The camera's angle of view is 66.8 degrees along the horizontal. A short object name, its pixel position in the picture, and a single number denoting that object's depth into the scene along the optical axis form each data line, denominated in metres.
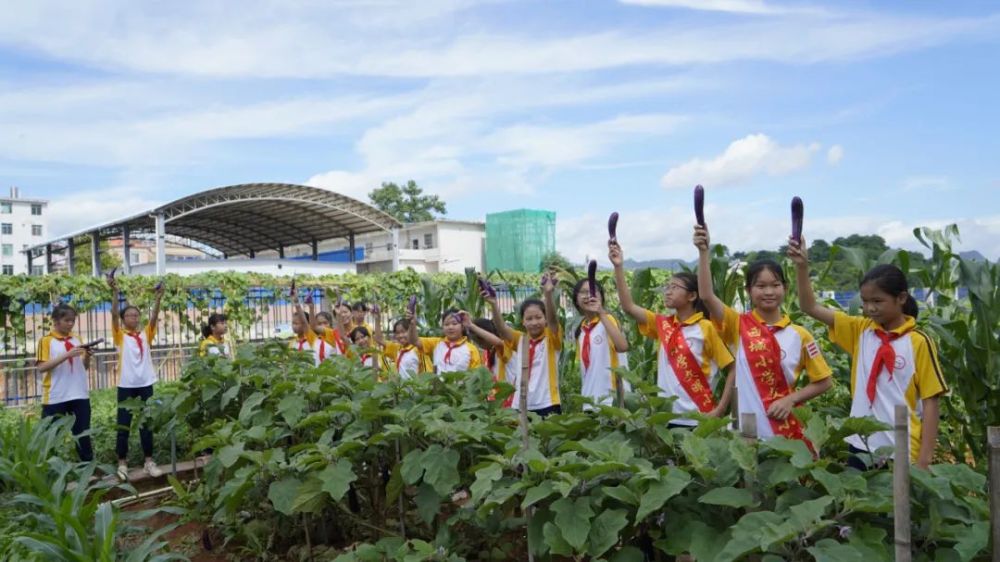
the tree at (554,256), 33.05
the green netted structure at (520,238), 36.22
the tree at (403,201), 57.06
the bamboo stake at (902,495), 1.92
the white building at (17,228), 65.94
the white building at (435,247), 36.97
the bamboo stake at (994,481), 1.98
